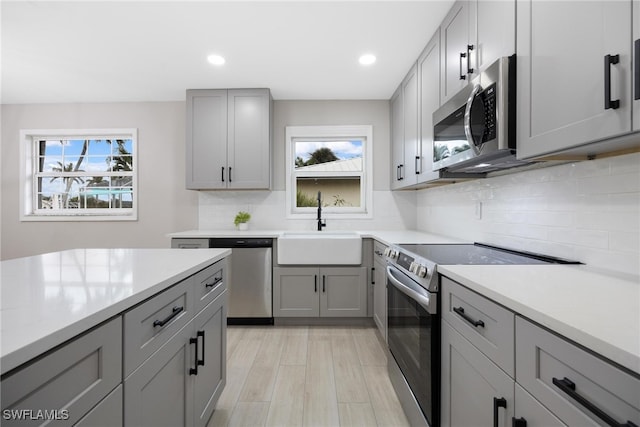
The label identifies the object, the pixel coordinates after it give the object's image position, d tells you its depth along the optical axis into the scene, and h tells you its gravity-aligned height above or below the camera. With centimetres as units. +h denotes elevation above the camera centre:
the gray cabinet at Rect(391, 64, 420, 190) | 265 +78
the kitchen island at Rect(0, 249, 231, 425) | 57 -30
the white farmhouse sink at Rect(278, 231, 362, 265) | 300 -40
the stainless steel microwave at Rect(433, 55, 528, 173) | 131 +44
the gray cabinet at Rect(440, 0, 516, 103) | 136 +91
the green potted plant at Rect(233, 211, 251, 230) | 346 -11
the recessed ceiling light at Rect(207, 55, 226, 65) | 263 +134
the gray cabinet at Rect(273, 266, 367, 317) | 303 -81
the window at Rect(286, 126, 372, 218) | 368 +42
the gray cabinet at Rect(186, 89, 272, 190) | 328 +79
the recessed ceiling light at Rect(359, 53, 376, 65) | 261 +134
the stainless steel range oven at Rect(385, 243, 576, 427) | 134 -54
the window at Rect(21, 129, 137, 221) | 375 +45
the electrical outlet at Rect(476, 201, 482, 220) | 222 +1
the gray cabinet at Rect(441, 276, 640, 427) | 57 -41
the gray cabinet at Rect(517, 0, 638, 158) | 84 +45
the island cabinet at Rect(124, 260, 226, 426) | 90 -55
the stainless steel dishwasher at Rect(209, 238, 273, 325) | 303 -69
